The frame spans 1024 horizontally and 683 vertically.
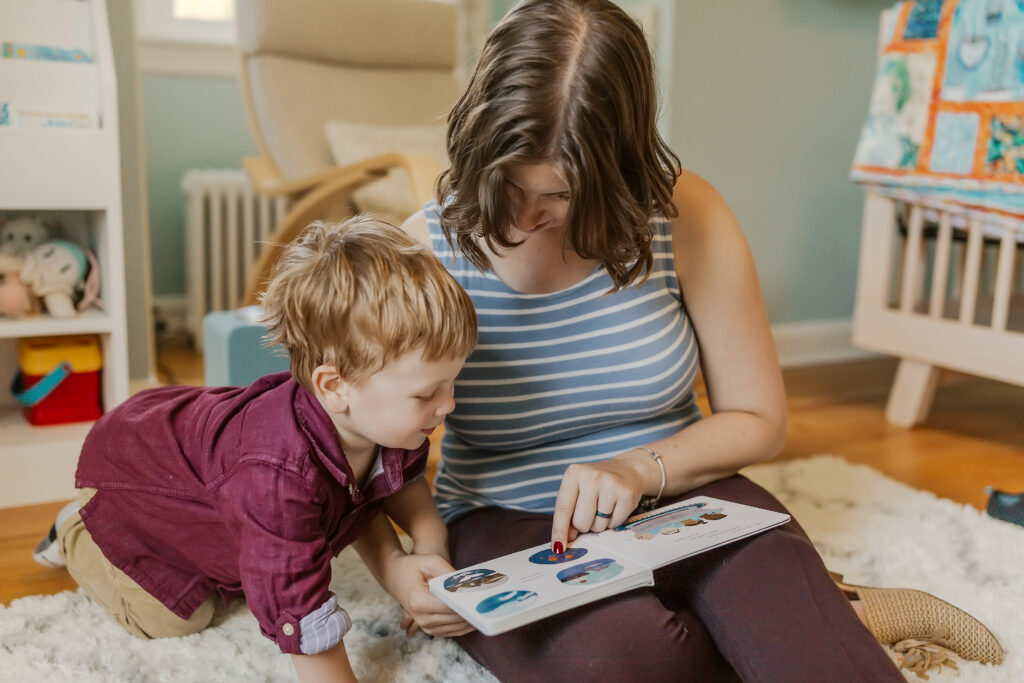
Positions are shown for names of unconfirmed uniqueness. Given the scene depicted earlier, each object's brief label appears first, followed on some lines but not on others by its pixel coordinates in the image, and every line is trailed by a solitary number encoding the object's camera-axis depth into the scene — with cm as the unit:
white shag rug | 89
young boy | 74
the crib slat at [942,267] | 168
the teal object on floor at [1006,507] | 128
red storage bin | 147
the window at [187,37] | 250
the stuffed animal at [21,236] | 152
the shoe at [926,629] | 90
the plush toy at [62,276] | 146
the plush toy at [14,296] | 144
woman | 71
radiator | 249
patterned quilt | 147
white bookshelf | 137
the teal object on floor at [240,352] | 137
